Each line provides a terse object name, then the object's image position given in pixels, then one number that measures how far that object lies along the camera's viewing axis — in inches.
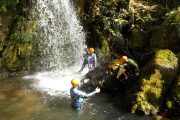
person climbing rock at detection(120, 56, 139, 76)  326.6
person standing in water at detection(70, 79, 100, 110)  285.1
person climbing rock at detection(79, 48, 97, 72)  379.8
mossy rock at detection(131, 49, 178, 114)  278.7
